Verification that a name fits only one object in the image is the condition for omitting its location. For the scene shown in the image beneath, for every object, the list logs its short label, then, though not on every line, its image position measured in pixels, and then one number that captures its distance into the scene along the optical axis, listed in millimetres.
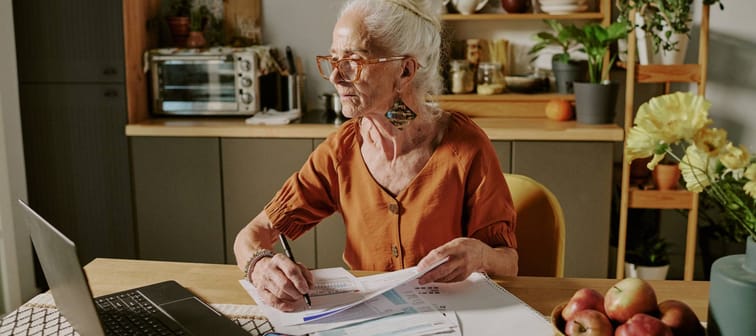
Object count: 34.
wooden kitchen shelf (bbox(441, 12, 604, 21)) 3141
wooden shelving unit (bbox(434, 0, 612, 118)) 3162
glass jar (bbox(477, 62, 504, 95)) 3254
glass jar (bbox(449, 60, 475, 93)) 3250
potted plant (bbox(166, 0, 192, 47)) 3426
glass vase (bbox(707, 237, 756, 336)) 951
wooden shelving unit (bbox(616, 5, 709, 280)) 2820
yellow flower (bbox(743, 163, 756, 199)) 853
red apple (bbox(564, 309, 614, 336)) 1000
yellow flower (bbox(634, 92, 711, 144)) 862
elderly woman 1644
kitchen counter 2900
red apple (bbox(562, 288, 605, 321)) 1051
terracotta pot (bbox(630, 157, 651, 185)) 3029
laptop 1011
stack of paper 1240
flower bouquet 863
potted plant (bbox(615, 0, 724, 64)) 2783
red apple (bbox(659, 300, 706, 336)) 1021
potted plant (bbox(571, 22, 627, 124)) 2926
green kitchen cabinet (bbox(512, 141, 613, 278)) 2928
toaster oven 3227
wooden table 1397
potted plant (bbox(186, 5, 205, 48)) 3406
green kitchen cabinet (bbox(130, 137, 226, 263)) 3148
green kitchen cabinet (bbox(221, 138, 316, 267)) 3088
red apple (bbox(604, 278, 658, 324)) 1023
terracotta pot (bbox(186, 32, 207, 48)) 3406
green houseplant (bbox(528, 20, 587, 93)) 3109
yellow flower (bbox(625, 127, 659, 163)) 877
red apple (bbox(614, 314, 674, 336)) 973
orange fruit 3098
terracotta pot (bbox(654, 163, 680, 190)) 2916
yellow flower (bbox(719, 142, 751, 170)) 858
